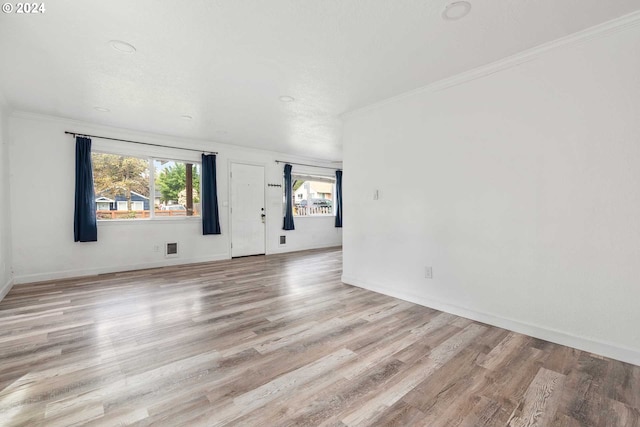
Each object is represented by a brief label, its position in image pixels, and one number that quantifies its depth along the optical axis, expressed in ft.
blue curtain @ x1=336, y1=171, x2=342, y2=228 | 27.55
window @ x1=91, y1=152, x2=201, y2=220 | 16.21
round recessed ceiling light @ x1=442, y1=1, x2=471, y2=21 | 6.34
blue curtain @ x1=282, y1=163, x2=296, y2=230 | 23.54
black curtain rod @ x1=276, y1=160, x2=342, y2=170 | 23.31
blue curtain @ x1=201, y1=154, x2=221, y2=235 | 19.21
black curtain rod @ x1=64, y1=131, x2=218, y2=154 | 14.99
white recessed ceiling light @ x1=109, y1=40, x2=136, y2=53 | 7.84
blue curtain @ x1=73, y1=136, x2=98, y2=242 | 14.92
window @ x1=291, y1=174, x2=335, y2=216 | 25.21
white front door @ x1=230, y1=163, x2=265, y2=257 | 20.95
